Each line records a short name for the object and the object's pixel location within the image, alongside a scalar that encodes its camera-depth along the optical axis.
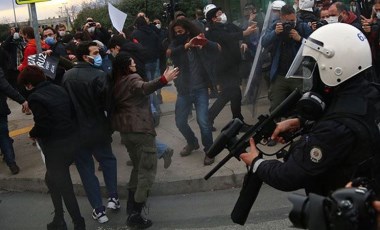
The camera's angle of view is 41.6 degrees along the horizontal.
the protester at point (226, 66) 6.59
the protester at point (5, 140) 6.30
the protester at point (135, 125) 4.44
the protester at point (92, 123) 4.60
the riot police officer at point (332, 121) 2.13
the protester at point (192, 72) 5.87
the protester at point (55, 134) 4.24
